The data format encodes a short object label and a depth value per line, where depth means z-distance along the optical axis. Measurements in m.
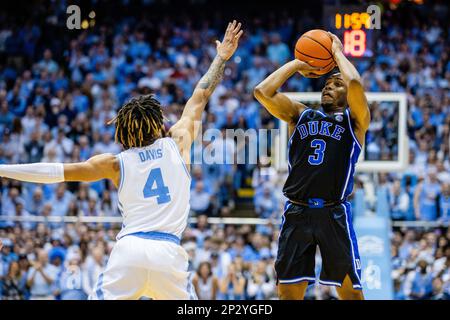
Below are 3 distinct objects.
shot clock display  10.34
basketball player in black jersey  6.20
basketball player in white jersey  5.34
